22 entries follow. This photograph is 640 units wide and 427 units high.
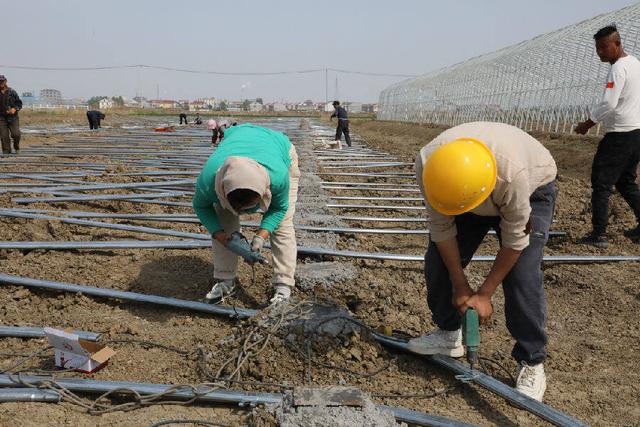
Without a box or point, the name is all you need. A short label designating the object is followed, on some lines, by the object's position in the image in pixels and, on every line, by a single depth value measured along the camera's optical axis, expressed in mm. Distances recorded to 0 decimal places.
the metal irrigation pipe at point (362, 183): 7914
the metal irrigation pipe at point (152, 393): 2248
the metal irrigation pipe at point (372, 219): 5652
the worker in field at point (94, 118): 19703
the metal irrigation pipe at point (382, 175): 8359
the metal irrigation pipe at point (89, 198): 5637
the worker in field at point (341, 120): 14250
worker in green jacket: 2672
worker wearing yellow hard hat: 1986
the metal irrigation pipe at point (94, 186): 6281
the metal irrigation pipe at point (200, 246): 4270
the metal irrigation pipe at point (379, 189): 7464
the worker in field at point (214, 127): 10156
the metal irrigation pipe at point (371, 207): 6270
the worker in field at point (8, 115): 9578
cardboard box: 2525
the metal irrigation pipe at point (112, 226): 4719
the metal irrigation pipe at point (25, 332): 2928
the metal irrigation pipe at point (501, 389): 2230
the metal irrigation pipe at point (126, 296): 3254
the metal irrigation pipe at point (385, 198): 6641
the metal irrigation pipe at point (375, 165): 10000
